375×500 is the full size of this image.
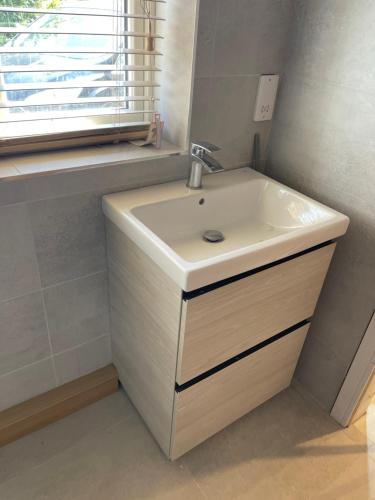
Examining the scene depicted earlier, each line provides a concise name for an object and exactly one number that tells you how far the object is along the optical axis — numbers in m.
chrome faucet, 1.12
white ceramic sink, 0.89
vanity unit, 0.95
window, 1.01
